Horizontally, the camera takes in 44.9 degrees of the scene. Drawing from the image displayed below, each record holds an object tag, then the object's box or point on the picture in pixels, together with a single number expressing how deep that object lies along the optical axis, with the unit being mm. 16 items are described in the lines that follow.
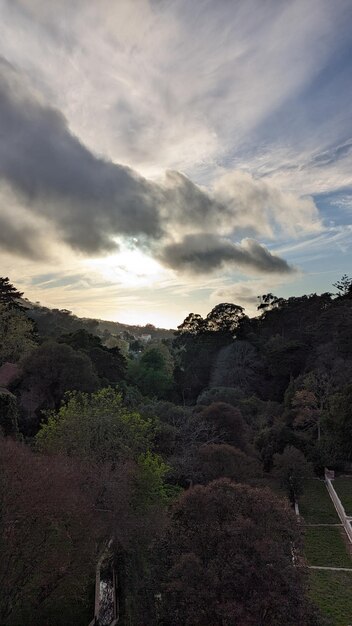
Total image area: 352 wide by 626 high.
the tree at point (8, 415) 19547
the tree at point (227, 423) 25688
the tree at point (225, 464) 19950
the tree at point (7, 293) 45656
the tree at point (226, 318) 52625
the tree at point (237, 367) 44344
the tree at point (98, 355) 38125
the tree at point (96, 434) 16312
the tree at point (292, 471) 22297
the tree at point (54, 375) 26797
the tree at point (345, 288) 51966
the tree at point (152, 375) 47594
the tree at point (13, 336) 34531
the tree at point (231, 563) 8273
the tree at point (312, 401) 30875
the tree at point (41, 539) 9555
